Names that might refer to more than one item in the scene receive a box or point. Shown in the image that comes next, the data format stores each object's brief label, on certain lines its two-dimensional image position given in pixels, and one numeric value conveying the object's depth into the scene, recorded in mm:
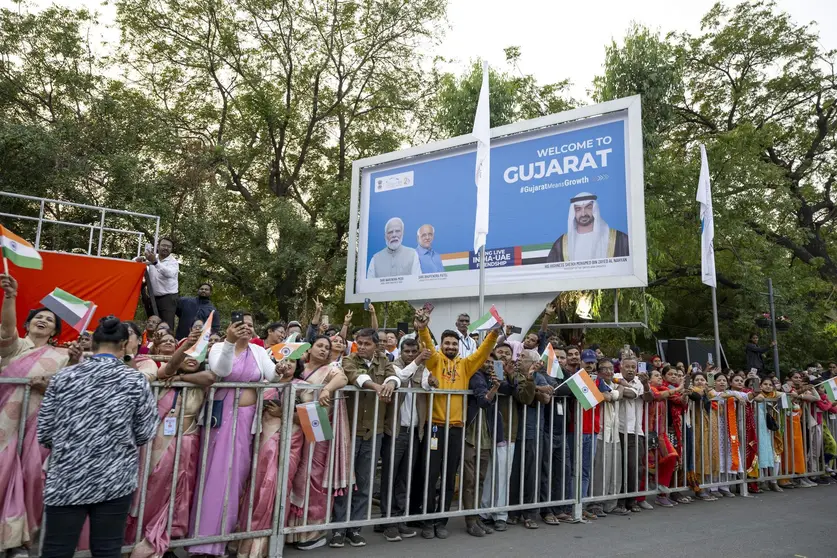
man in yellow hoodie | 5938
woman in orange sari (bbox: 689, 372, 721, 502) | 8742
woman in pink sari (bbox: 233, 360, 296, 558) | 4898
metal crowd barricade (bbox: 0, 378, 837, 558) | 4812
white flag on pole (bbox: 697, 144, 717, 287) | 13391
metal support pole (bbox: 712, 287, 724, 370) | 12945
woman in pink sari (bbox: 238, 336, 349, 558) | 4941
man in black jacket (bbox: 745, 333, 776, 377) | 16312
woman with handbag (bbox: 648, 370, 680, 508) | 8172
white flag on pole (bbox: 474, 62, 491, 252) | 10117
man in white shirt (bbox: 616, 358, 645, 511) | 7750
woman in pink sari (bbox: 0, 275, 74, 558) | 4031
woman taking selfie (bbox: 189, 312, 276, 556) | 4730
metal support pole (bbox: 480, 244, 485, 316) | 10578
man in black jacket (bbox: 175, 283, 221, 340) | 9859
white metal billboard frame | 11703
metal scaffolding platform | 16172
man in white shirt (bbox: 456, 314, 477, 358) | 9609
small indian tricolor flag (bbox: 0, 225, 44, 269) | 4879
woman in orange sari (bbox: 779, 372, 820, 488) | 10438
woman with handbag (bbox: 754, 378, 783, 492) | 9836
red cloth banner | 9031
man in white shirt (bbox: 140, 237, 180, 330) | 10227
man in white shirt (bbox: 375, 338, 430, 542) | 5816
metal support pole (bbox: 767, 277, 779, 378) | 16078
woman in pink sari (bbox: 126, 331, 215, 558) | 4402
